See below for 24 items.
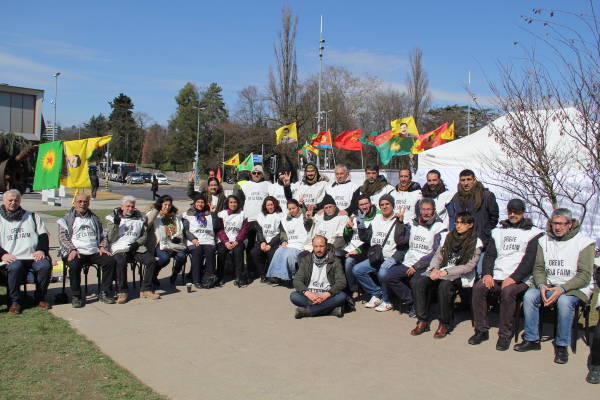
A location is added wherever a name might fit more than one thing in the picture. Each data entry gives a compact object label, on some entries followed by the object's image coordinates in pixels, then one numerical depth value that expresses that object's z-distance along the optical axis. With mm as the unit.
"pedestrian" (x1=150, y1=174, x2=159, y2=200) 30802
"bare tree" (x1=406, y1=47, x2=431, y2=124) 43375
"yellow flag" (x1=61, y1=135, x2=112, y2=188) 9727
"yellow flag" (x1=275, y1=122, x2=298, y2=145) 18047
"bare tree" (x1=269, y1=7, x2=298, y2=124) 41781
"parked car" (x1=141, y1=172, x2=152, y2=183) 59044
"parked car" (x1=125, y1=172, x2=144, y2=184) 56531
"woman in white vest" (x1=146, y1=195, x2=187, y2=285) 7625
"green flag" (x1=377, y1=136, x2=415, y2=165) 17938
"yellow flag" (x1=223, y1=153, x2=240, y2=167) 25845
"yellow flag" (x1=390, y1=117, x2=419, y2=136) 17109
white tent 9367
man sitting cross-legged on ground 6340
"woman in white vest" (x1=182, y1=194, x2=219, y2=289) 8008
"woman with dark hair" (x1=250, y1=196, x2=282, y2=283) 8359
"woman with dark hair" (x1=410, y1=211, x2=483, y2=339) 5809
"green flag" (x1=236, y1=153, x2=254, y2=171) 20562
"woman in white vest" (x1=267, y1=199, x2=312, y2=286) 7871
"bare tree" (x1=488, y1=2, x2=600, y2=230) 6461
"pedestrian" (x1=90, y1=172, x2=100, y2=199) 27338
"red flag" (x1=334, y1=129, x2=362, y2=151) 20005
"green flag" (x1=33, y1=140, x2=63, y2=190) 9484
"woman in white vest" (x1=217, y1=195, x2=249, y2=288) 8180
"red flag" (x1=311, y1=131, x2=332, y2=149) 21042
